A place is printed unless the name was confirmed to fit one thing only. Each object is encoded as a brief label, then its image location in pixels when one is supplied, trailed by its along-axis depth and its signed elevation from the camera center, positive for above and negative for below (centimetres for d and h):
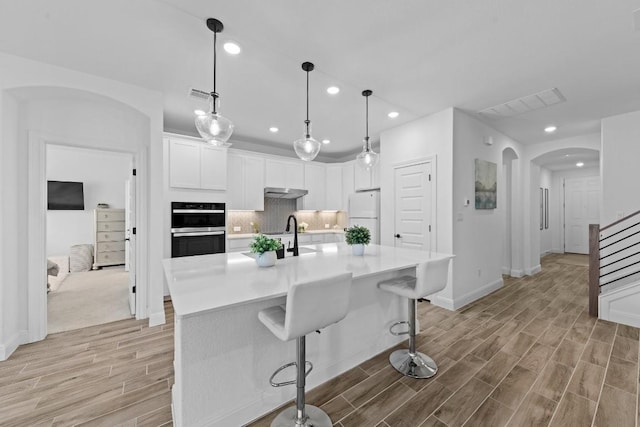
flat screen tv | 598 +40
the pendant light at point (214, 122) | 203 +71
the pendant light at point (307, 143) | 252 +67
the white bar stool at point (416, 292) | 207 -64
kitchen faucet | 244 -33
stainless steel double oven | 388 -23
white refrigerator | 492 +6
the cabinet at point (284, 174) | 516 +80
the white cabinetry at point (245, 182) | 471 +56
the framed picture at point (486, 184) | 403 +46
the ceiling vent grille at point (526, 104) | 314 +140
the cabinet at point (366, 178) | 531 +72
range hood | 517 +42
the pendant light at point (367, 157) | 301 +64
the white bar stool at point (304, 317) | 139 -60
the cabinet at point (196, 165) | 395 +75
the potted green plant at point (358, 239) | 257 -25
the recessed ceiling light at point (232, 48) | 221 +141
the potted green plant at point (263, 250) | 201 -28
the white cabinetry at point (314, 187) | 577 +59
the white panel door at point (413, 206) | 390 +11
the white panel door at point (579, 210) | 750 +11
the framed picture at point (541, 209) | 751 +13
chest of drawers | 607 -56
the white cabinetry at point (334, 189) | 594 +55
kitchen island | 148 -81
